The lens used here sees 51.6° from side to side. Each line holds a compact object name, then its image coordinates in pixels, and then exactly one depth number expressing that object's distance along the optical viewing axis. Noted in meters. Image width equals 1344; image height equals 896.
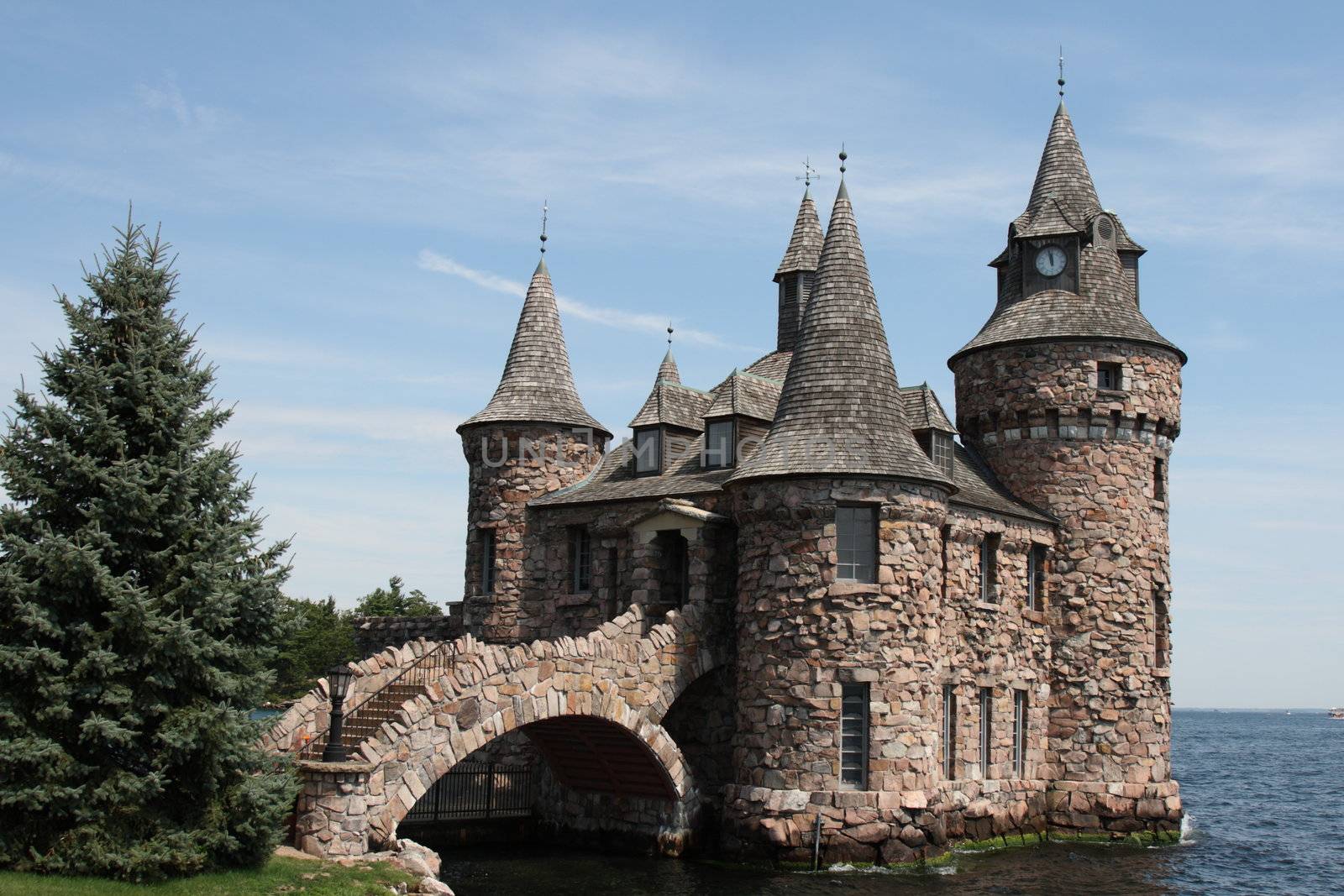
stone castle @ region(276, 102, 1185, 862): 26.50
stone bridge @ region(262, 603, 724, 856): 21.80
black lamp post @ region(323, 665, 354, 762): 21.19
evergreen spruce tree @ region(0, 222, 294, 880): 16.78
